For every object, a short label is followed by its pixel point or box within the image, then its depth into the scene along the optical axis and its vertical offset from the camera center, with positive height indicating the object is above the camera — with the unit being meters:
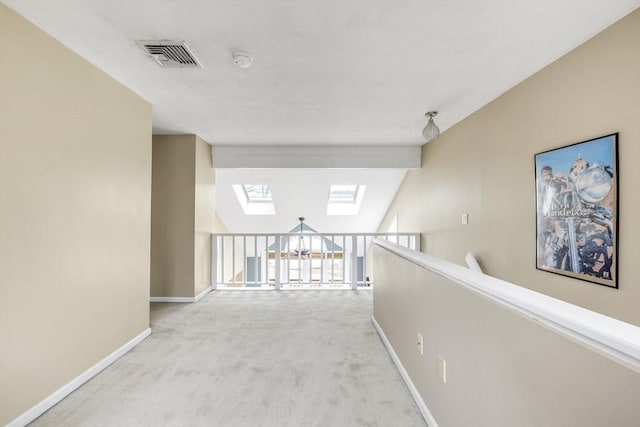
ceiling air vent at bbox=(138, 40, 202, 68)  1.93 +1.05
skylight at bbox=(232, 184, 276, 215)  6.71 +0.31
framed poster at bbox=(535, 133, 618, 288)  1.76 +0.03
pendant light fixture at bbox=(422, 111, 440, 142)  3.10 +0.83
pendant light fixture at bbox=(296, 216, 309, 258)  8.22 -0.97
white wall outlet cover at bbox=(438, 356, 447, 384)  1.48 -0.74
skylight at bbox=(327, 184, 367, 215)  6.87 +0.30
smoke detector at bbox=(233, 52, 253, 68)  2.07 +1.04
